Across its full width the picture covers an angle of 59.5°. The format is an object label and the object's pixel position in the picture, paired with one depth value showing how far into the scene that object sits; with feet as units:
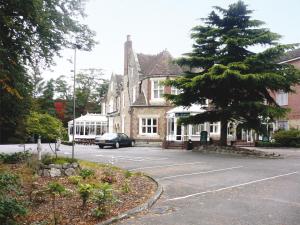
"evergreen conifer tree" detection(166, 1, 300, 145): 56.42
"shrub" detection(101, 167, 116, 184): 28.70
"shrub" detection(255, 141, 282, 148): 83.78
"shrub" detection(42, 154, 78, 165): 31.85
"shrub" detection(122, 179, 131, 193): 24.99
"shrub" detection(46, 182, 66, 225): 19.18
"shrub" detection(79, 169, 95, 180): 29.25
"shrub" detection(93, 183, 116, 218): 18.61
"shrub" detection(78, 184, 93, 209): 19.67
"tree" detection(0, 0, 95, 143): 30.07
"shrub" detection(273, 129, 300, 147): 81.46
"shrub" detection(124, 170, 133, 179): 31.26
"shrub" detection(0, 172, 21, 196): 20.49
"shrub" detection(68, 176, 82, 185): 27.12
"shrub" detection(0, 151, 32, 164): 37.64
